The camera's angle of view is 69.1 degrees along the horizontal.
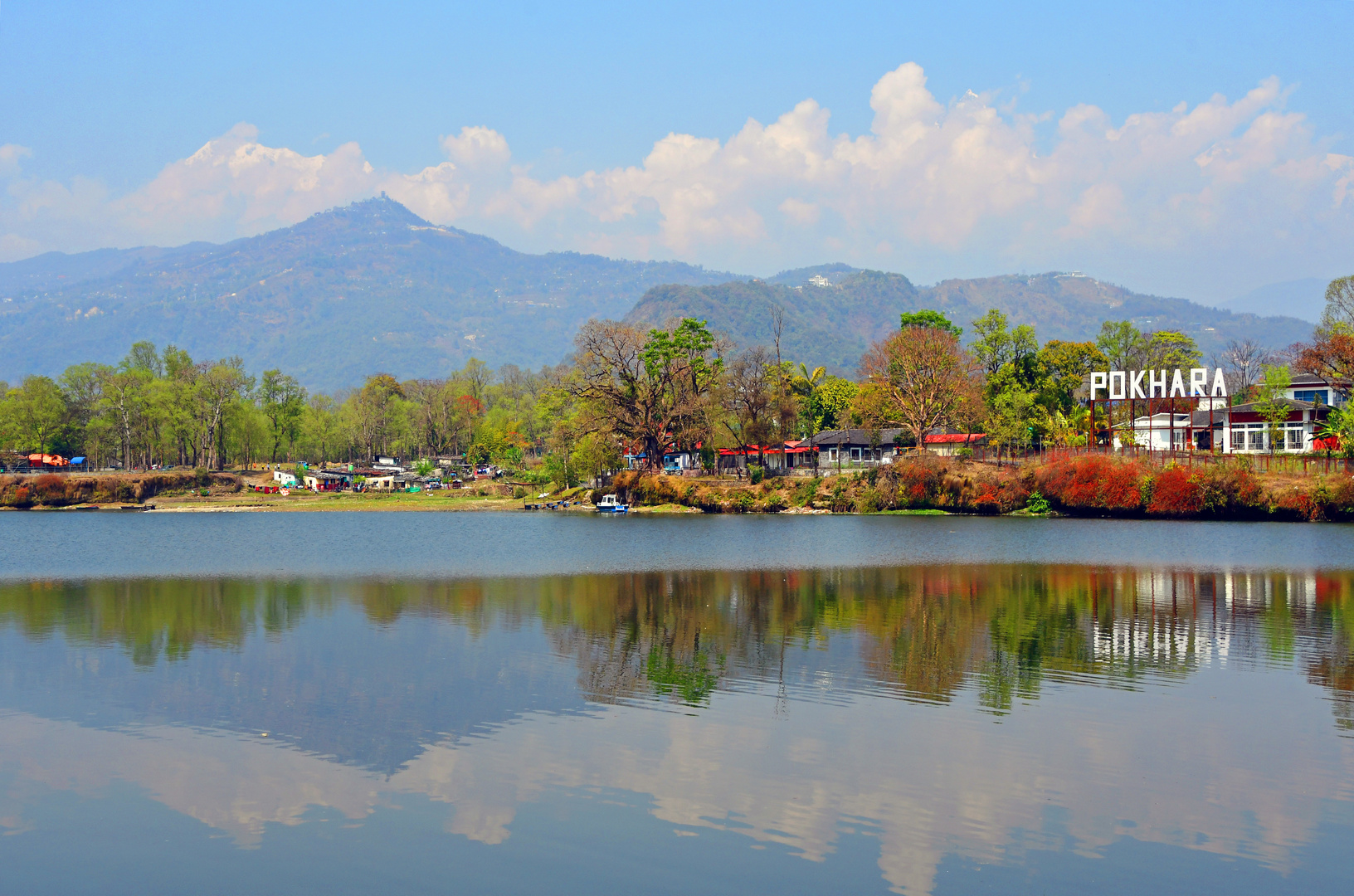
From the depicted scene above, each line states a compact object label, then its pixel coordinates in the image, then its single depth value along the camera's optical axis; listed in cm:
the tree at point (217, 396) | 13412
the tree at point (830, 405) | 13625
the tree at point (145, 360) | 15912
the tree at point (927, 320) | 12625
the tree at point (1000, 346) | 11725
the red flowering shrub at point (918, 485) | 9338
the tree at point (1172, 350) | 14025
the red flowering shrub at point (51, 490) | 11594
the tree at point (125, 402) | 13638
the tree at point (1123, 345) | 14062
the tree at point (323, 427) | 17900
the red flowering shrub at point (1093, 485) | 8188
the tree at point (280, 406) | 15888
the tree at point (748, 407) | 11175
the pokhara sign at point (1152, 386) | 8650
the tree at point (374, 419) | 18738
